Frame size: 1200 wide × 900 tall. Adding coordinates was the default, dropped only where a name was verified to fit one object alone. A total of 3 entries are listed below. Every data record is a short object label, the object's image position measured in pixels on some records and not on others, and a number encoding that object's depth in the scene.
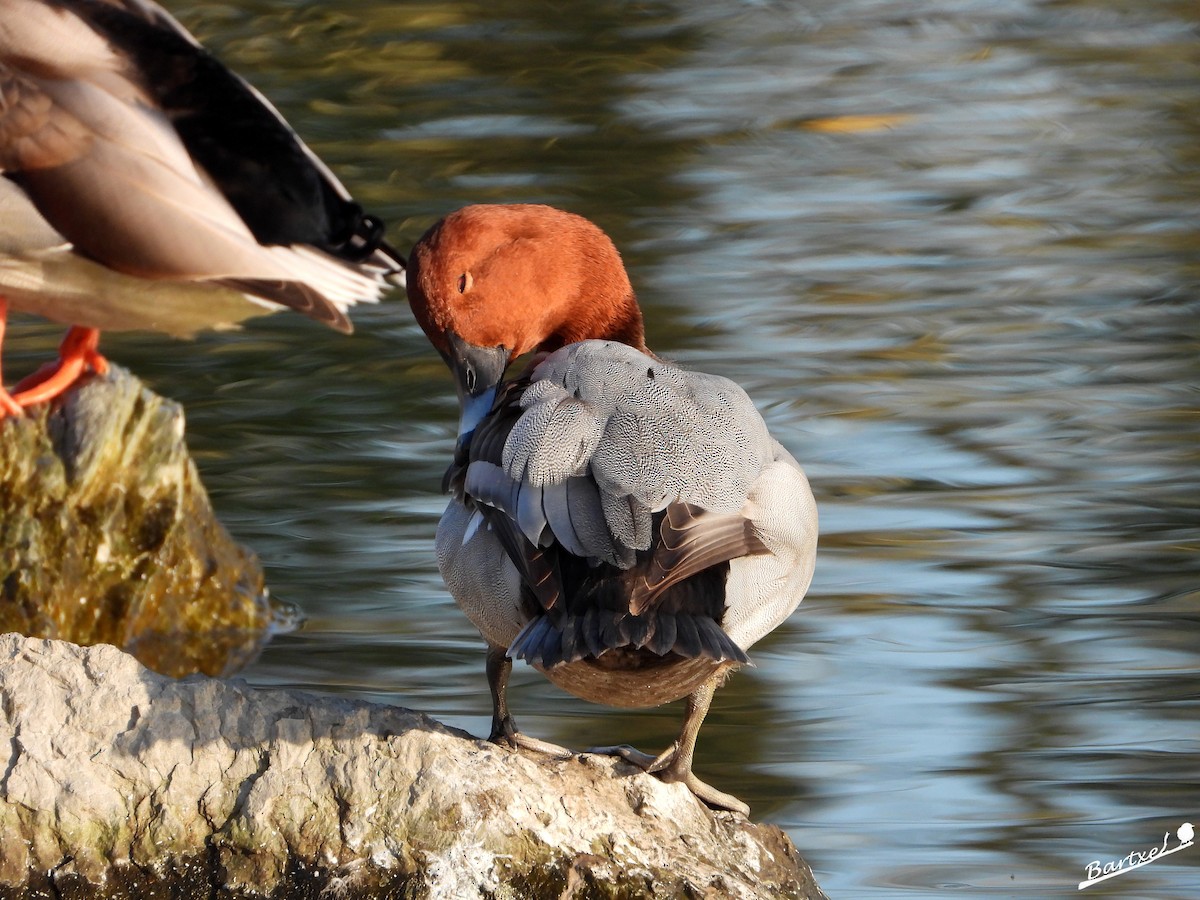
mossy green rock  10.17
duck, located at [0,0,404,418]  10.13
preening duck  6.28
